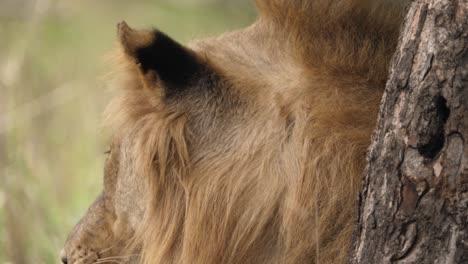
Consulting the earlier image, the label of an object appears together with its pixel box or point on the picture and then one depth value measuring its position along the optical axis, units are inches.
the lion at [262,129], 203.3
